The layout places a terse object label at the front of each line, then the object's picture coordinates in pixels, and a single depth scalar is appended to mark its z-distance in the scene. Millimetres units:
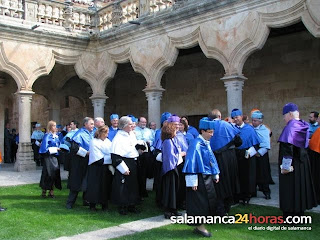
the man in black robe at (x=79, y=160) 6527
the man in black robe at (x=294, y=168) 5102
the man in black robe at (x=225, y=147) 5883
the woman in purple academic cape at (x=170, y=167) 5652
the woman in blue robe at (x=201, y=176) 4707
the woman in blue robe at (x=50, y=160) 7379
